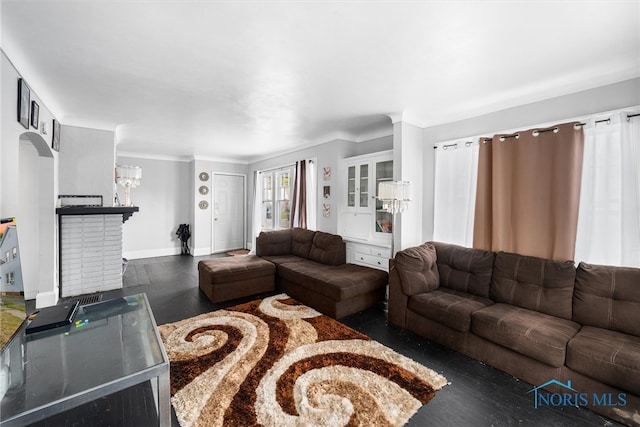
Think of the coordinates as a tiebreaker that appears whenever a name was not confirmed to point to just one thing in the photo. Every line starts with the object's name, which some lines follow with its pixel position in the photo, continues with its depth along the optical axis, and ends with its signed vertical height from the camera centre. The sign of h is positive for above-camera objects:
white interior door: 7.23 -0.15
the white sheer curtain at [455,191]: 3.27 +0.24
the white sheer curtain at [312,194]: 5.09 +0.26
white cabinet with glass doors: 3.96 +0.12
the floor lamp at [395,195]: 3.30 +0.17
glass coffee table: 1.19 -0.84
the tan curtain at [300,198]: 5.27 +0.19
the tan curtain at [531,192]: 2.53 +0.20
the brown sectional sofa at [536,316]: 1.79 -0.88
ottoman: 3.64 -0.98
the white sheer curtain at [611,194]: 2.26 +0.16
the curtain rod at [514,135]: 2.27 +0.80
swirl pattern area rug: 1.72 -1.27
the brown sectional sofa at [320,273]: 3.21 -0.84
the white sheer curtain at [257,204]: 7.00 +0.08
